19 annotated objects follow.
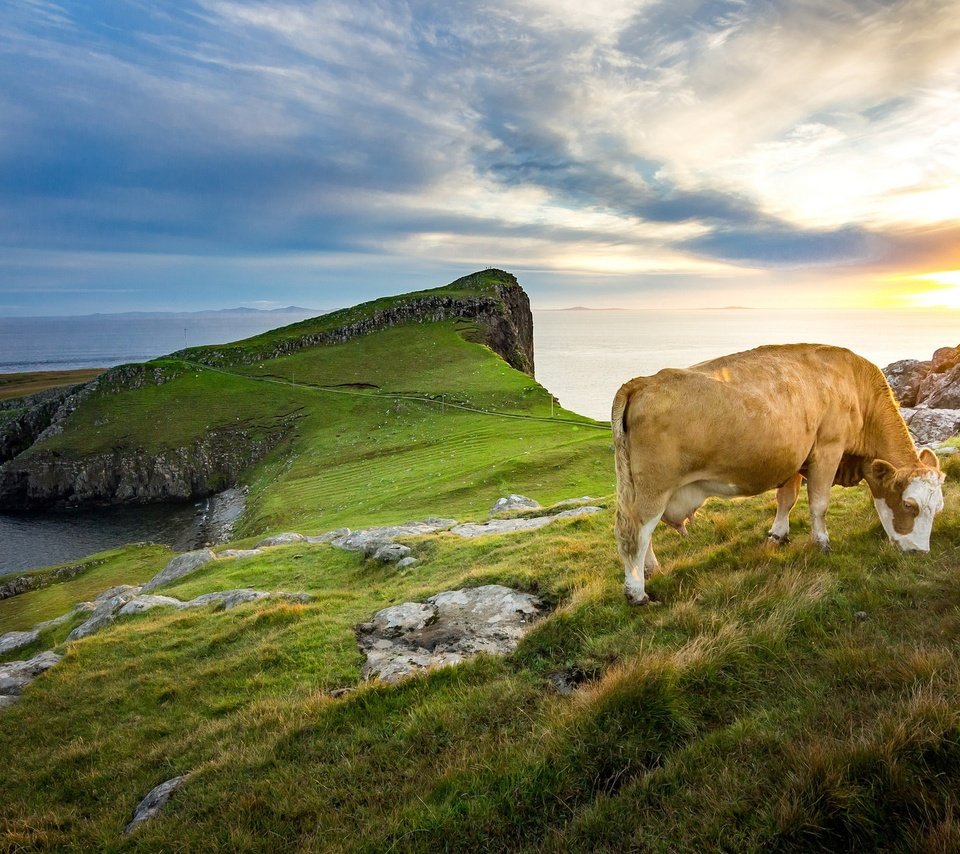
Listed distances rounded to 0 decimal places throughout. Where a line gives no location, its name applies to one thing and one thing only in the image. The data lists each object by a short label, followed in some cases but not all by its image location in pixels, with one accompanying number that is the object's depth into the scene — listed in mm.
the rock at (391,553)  17906
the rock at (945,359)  36500
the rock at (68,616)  22769
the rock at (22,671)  13281
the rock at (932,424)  23950
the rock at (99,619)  18641
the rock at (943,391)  30922
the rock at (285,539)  29531
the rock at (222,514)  55562
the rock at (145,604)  18672
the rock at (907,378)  38406
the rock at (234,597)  15328
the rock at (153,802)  5832
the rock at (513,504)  27016
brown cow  7742
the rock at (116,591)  25347
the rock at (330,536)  27159
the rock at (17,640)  21141
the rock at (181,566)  26766
